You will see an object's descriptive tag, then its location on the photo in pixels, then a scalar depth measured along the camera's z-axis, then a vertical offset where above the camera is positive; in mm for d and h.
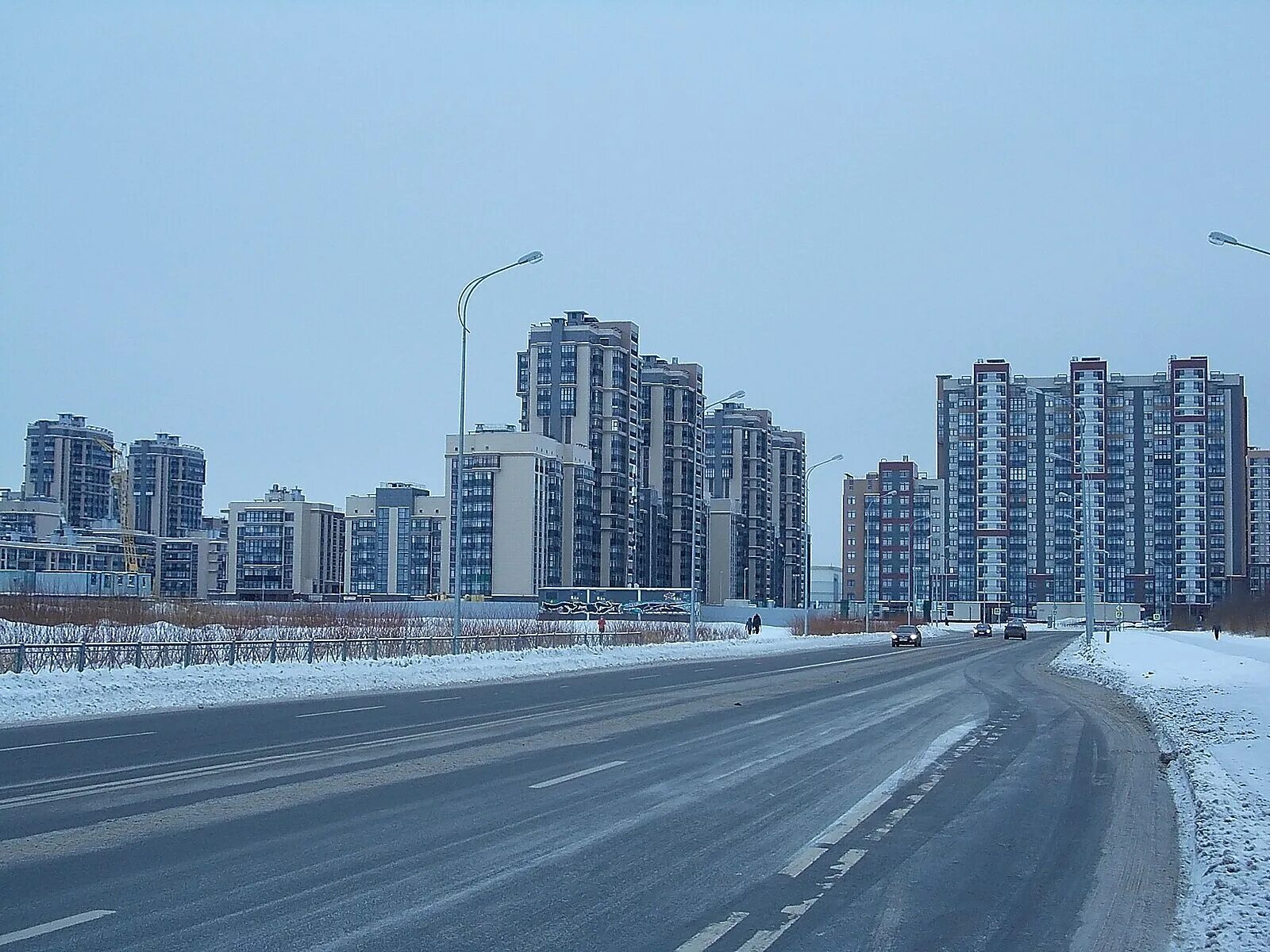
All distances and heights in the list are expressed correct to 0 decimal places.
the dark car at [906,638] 81088 -4037
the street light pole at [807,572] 87125 +22
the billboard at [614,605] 103062 -3255
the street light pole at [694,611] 66162 -2057
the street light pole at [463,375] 42031 +6496
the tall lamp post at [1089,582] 76050 -345
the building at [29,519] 179125 +6042
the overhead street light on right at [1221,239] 32531 +8501
